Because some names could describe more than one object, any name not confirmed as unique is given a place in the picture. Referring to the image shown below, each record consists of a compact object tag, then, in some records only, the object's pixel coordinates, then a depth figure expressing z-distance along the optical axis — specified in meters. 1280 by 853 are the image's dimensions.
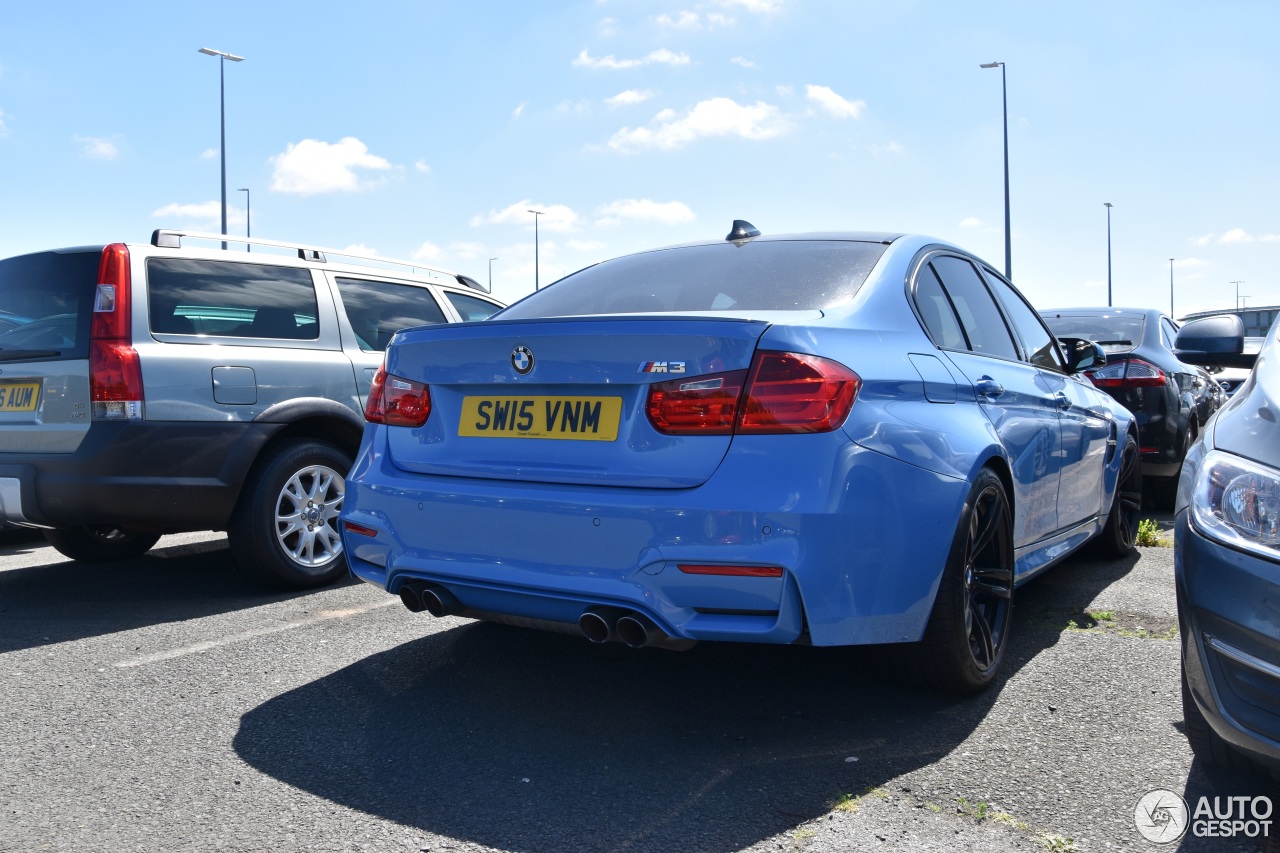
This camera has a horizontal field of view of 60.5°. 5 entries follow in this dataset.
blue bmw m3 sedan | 2.81
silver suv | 4.72
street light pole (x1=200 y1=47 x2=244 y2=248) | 27.77
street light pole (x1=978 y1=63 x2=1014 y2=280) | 28.40
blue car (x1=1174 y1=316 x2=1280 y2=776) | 2.26
